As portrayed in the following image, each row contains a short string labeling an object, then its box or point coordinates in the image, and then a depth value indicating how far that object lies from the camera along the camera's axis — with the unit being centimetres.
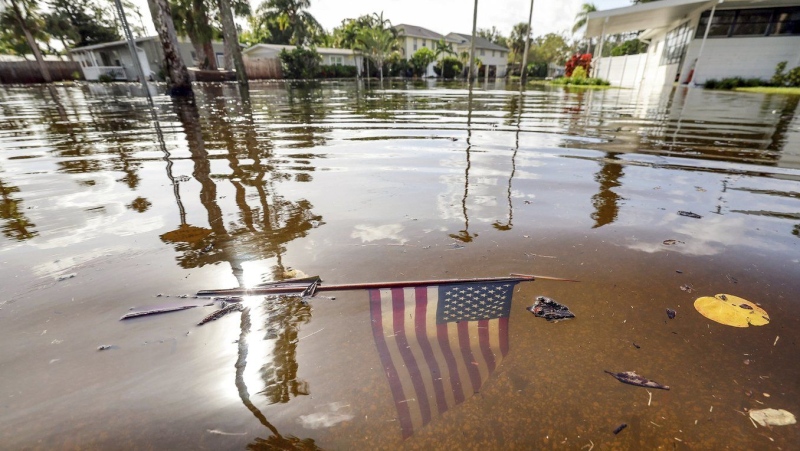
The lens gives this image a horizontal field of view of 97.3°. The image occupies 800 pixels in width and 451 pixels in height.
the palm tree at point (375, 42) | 4047
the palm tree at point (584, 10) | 3467
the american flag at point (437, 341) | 132
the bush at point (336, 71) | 4003
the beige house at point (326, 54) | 4197
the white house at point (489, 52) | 5642
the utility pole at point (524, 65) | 2467
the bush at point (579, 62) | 2805
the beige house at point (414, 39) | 5288
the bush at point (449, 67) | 4856
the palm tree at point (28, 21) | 2848
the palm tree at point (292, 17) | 4678
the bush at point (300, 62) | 3619
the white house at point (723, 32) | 1898
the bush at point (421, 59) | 4653
